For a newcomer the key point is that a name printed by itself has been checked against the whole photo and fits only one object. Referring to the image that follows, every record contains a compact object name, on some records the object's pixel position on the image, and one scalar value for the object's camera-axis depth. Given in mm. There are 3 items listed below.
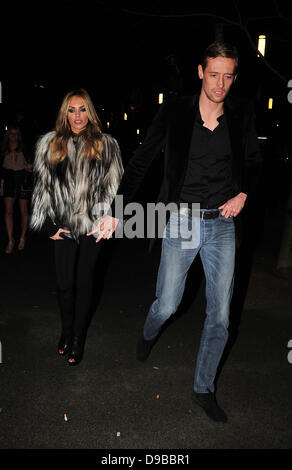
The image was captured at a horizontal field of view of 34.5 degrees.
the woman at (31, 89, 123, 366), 3855
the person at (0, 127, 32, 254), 8146
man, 3248
